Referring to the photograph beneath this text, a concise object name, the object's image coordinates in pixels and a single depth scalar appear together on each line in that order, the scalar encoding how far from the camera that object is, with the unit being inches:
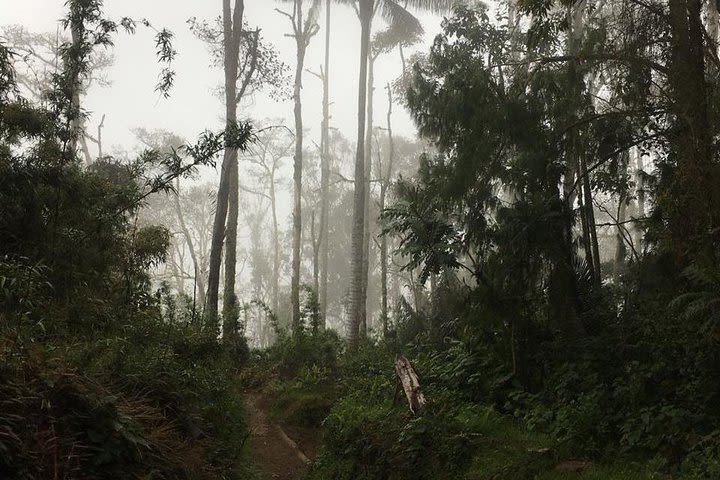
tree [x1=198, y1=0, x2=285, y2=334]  555.2
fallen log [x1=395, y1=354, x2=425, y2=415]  295.7
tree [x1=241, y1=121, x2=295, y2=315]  1555.0
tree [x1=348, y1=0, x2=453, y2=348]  658.2
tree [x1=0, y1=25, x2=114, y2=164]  1064.8
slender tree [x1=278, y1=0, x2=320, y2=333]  852.6
